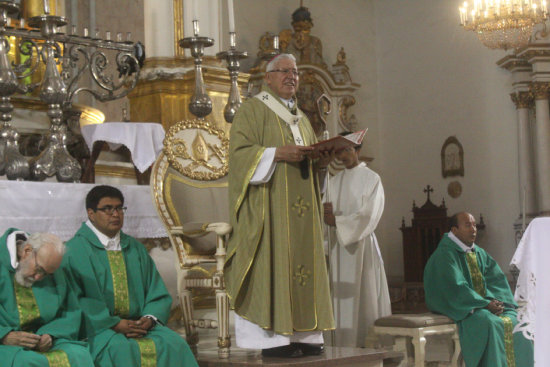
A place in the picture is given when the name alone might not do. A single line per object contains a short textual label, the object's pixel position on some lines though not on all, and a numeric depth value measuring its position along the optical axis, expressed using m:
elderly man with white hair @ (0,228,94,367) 7.82
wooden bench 11.22
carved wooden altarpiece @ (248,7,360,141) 25.65
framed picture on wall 26.33
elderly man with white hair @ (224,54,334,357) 9.07
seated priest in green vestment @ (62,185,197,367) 8.56
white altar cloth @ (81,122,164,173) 12.06
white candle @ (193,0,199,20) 14.77
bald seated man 11.83
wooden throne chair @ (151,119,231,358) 9.60
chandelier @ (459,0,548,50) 20.44
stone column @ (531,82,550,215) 23.78
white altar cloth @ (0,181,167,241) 9.33
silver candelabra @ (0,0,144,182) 9.99
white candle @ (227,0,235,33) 11.85
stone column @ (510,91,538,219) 24.23
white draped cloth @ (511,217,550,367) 7.13
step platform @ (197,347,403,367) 8.82
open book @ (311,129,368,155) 8.62
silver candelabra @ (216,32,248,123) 12.12
